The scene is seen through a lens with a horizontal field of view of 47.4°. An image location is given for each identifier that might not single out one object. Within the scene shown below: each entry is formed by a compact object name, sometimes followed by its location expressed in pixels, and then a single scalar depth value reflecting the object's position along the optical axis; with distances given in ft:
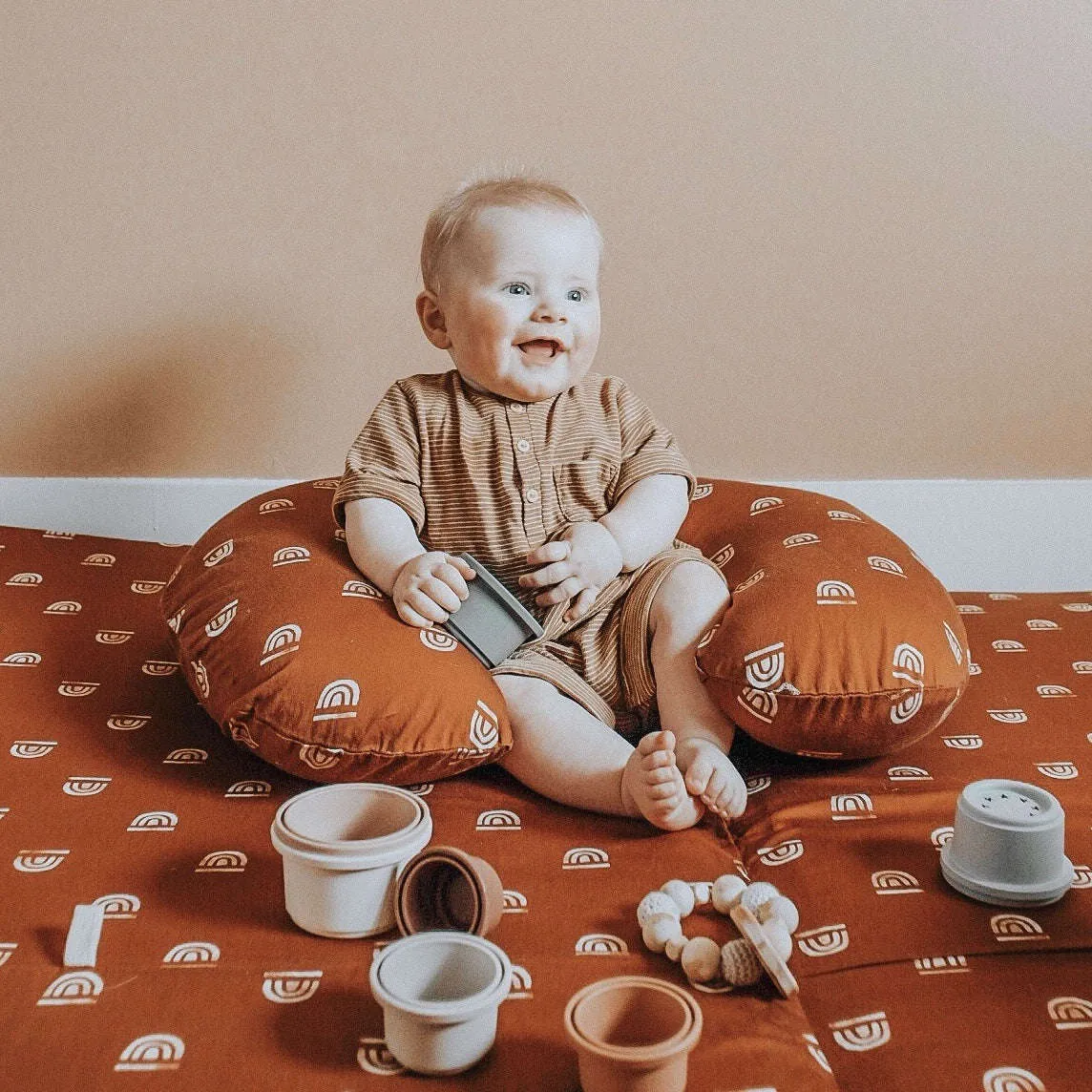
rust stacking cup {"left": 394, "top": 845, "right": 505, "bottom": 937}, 2.91
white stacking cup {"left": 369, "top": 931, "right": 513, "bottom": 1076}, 2.44
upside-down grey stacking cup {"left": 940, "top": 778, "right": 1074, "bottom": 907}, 3.10
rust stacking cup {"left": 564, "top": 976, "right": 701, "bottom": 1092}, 2.27
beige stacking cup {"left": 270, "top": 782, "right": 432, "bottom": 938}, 2.92
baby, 4.10
